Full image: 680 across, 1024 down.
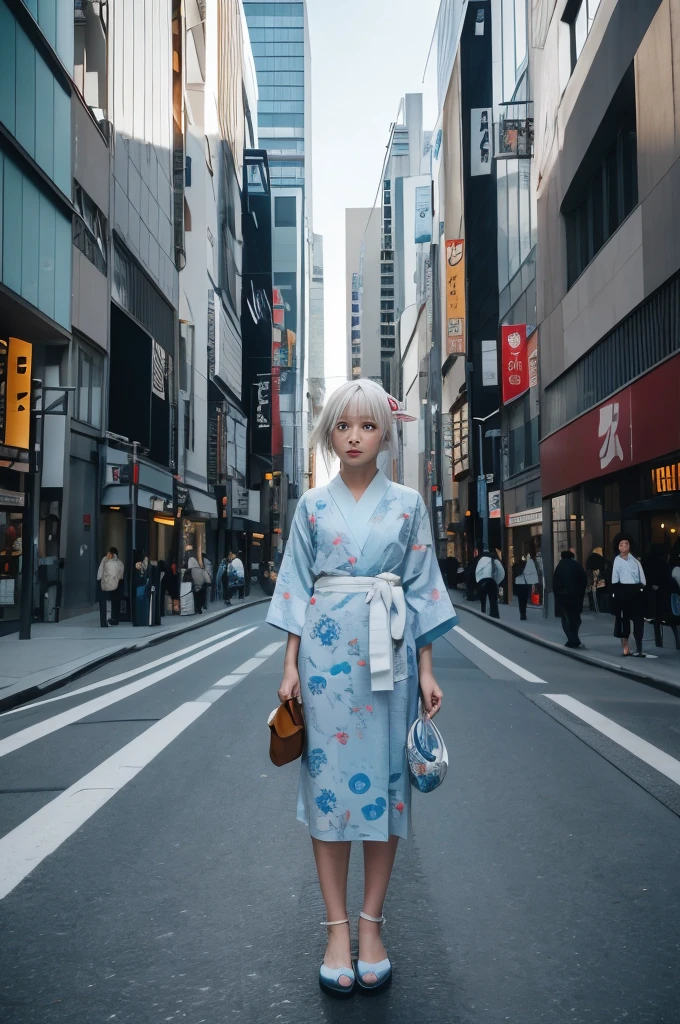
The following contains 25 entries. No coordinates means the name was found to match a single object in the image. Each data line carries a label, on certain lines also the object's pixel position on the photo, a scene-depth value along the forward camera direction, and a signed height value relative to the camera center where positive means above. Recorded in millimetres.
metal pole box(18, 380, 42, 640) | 16125 +232
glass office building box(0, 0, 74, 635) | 21406 +8248
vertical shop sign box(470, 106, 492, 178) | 46969 +20068
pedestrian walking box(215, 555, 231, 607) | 35344 -679
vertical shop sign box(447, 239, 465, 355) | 53875 +14402
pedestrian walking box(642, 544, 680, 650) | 15789 -443
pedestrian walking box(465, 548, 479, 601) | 38906 -871
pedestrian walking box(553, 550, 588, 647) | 16875 -508
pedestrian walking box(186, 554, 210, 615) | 28694 -537
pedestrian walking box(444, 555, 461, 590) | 48250 -438
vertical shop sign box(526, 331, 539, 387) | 34344 +7085
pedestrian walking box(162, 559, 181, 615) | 27734 -734
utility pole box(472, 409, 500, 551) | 43631 +2590
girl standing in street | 3307 -349
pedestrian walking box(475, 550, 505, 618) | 26812 -419
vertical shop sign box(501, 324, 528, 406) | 35750 +7300
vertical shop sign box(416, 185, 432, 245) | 115562 +41347
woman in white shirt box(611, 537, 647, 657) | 15195 -473
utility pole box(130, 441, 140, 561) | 23380 +1797
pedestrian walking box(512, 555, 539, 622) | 25828 -545
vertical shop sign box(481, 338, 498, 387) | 42906 +8524
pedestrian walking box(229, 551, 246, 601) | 37344 -290
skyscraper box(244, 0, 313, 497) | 178500 +86540
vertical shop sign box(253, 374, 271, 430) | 71750 +11389
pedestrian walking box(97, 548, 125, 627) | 22531 -422
